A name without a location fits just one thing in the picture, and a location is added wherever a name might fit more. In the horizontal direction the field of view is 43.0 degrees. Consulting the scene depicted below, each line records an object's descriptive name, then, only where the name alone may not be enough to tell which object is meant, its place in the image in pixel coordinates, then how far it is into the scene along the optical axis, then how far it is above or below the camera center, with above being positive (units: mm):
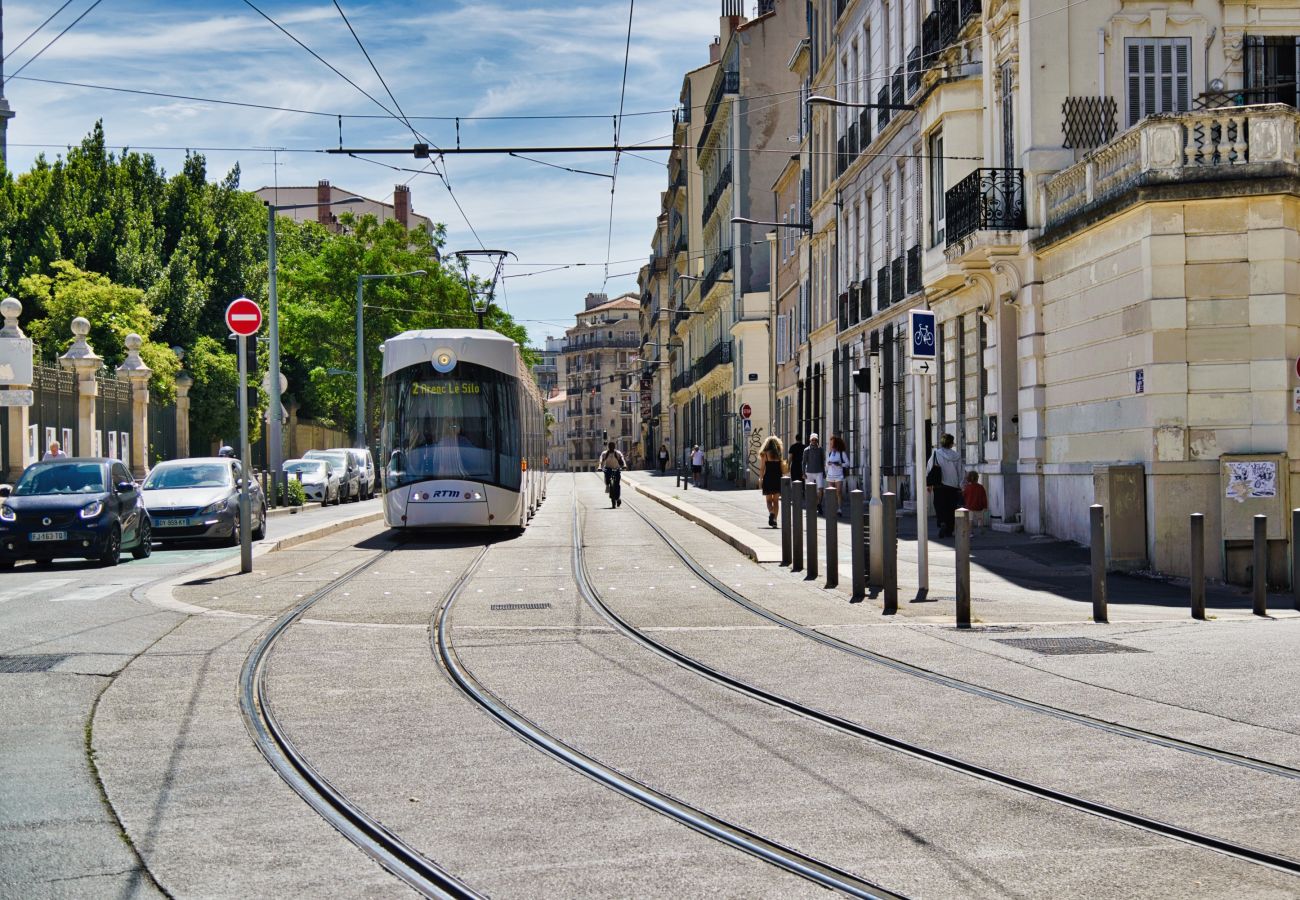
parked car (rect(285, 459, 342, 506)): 49781 -652
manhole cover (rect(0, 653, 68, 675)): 11219 -1409
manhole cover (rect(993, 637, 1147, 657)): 12273 -1533
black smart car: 22078 -729
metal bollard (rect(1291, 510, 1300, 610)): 14219 -1088
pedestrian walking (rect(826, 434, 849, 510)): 31141 -262
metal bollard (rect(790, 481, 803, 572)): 20031 -1019
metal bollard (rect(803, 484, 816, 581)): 18328 -889
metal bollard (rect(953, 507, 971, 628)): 13844 -1037
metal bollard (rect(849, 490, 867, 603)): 16047 -1081
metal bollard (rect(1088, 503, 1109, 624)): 14102 -1023
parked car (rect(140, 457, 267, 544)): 26281 -679
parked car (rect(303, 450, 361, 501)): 53344 -416
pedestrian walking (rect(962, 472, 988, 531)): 26766 -817
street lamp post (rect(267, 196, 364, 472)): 43781 +1026
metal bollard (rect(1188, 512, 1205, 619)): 14430 -1086
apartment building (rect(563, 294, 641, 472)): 189125 +8238
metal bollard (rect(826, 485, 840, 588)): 17625 -1118
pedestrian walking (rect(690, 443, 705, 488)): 61938 -439
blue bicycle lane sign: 16125 +1087
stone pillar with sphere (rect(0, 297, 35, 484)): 34250 +474
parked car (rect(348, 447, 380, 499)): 56969 -432
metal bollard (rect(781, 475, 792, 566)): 20953 -917
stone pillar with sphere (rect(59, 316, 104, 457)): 38875 +1924
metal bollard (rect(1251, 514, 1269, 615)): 14602 -1155
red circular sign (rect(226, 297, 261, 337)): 19531 +1662
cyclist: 44125 -505
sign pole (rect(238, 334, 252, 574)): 18719 -530
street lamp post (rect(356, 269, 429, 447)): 64794 +2874
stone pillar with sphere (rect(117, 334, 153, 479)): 43719 +1508
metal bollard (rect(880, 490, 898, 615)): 15008 -986
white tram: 27250 +433
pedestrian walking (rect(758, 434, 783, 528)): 29078 -422
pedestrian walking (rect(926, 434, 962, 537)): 27062 -575
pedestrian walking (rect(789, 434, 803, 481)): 41469 -291
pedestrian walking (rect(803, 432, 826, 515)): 35500 -205
